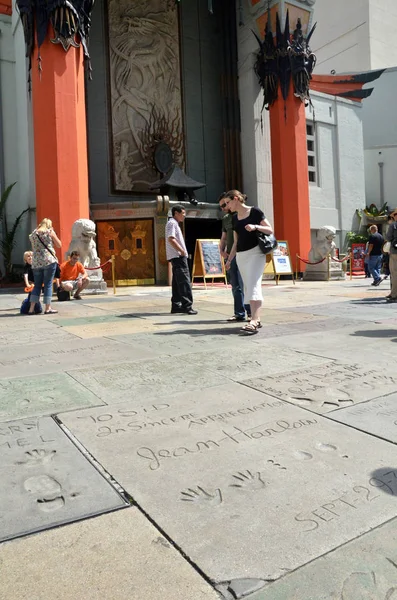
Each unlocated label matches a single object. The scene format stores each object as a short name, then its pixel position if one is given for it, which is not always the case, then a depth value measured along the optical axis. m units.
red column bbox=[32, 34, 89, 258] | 14.77
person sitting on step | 11.20
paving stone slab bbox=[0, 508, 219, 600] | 1.43
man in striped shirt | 7.75
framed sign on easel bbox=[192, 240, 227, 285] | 14.84
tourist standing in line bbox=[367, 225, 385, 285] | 13.57
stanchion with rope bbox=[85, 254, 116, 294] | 13.02
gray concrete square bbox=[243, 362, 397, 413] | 3.14
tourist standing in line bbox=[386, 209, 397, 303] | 9.16
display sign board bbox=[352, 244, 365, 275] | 23.76
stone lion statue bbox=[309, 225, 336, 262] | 16.83
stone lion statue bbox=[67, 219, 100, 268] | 13.10
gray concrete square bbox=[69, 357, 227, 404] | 3.41
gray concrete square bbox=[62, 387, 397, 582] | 1.63
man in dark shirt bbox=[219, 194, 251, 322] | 7.03
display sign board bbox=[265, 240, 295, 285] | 15.90
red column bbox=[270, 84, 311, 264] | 20.12
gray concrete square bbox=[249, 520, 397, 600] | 1.41
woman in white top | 8.28
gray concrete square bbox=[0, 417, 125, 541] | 1.82
